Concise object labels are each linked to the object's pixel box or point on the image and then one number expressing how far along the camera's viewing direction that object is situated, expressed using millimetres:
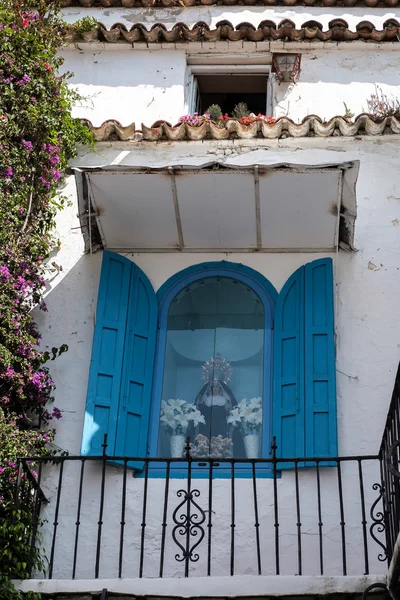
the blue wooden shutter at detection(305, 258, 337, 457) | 8820
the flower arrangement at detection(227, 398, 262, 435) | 9148
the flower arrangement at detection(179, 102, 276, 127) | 10586
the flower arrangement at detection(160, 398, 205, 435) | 9195
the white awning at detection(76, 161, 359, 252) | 9273
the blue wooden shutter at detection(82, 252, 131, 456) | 8875
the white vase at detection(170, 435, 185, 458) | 9062
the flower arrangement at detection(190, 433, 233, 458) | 9047
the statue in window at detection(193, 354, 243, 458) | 9078
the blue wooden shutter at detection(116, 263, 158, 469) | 8961
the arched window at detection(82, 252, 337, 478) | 8961
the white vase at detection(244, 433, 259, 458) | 9008
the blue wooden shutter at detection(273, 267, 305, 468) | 8891
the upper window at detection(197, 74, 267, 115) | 12086
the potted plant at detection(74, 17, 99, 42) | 11641
